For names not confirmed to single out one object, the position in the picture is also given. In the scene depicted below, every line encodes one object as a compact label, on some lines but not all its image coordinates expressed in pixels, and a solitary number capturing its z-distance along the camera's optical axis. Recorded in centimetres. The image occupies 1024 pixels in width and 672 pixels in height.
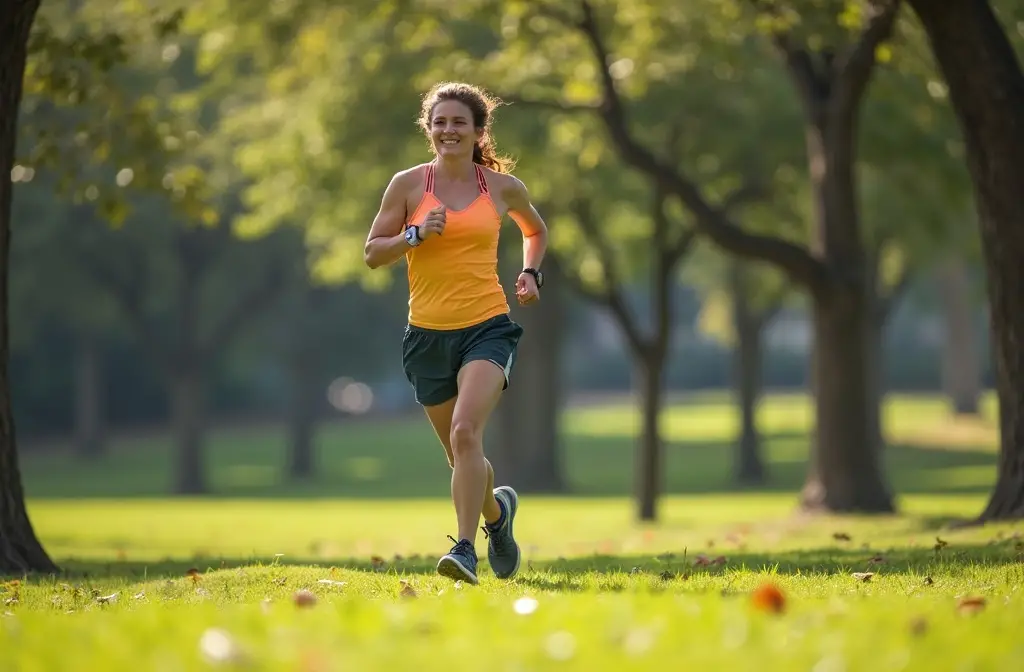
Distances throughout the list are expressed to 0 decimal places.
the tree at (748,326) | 6269
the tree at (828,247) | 3541
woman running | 1490
